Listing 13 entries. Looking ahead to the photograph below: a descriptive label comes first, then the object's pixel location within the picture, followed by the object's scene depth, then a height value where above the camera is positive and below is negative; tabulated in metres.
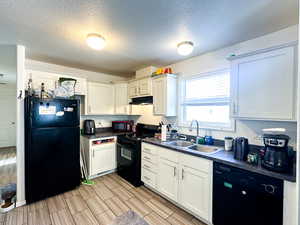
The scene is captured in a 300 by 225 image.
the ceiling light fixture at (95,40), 1.83 +0.93
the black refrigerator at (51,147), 2.10 -0.61
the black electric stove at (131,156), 2.65 -0.92
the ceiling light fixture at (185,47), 2.03 +0.94
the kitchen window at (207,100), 2.30 +0.19
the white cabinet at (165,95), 2.73 +0.31
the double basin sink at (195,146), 2.16 -0.59
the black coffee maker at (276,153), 1.29 -0.41
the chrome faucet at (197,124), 2.41 -0.33
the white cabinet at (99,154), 2.83 -0.95
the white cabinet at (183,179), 1.74 -0.98
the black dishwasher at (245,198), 1.27 -0.88
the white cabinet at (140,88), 2.99 +0.51
